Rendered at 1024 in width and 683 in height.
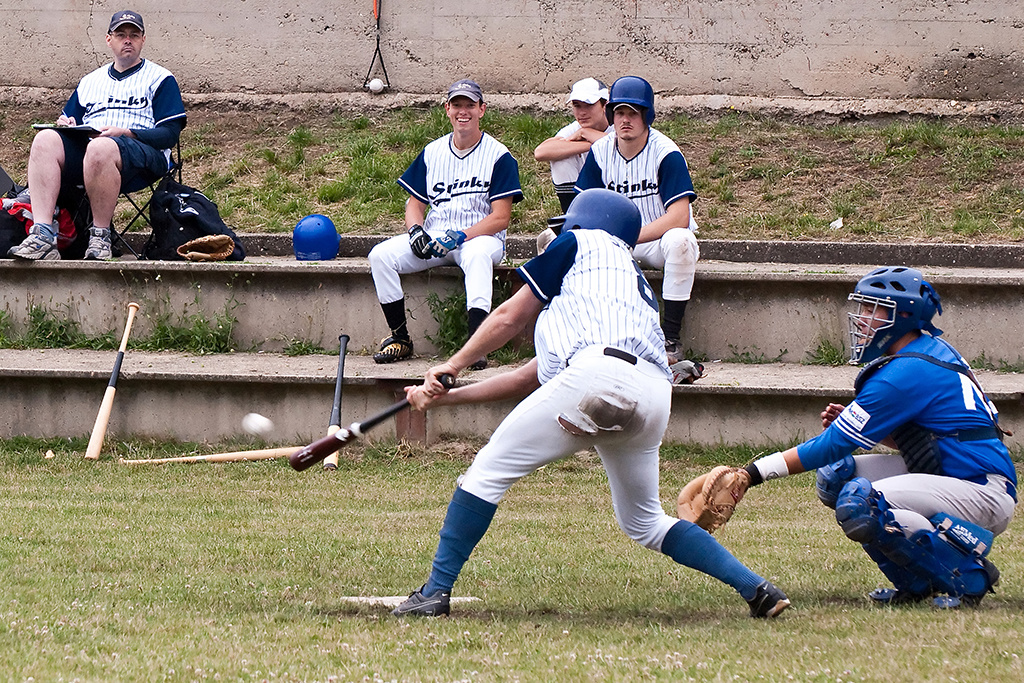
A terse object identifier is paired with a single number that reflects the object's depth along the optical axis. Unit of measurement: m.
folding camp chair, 20.94
